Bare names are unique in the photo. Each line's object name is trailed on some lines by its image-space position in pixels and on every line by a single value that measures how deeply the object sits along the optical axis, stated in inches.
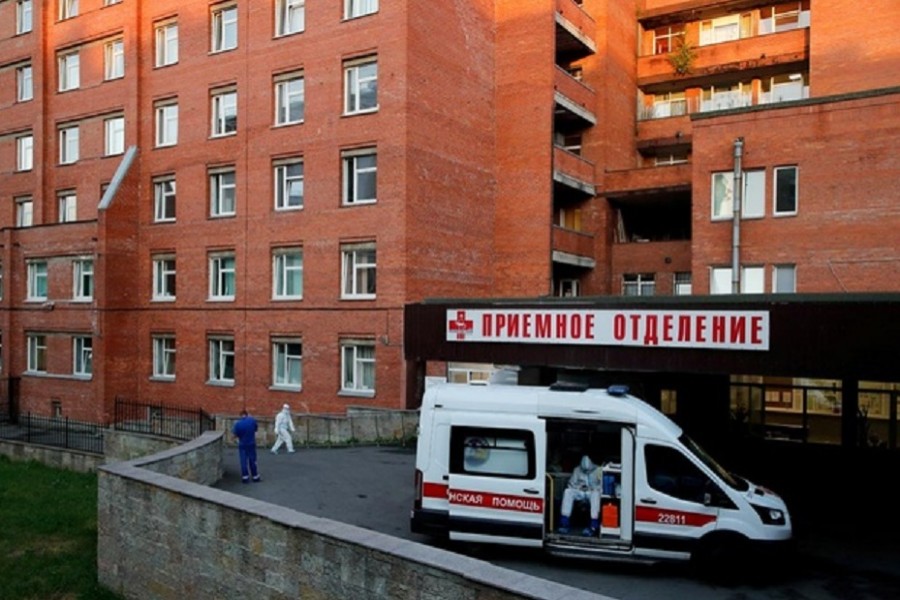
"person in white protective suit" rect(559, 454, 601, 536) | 444.8
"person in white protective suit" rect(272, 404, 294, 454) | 837.2
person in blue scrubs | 655.1
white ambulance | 426.6
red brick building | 1000.2
